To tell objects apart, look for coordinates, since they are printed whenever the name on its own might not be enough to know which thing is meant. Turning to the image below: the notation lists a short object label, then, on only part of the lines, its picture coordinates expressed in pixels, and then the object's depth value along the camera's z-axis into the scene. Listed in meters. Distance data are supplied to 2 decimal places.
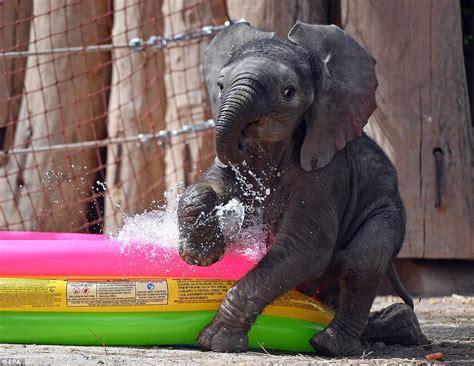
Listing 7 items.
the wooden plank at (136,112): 15.80
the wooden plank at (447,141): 14.57
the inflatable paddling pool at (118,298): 9.62
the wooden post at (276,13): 14.37
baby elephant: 9.55
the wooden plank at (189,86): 15.35
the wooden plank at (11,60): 16.61
